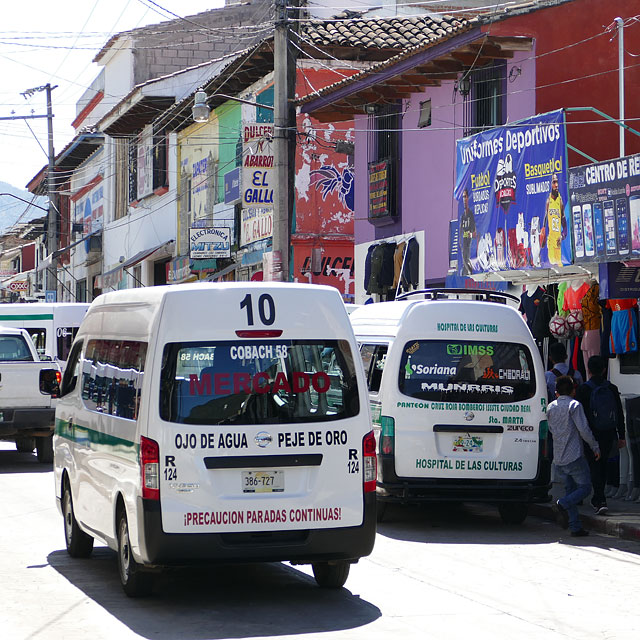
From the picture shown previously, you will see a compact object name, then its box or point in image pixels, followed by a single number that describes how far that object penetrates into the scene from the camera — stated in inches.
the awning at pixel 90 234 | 2088.6
